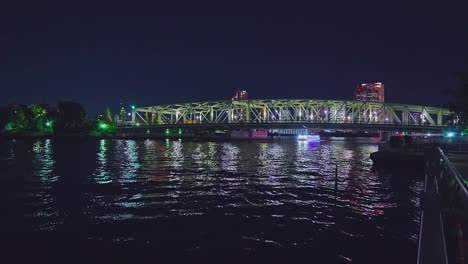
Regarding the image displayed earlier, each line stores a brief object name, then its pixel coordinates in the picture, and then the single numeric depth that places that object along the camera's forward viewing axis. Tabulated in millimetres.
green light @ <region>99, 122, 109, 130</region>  163000
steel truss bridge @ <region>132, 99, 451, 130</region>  175250
